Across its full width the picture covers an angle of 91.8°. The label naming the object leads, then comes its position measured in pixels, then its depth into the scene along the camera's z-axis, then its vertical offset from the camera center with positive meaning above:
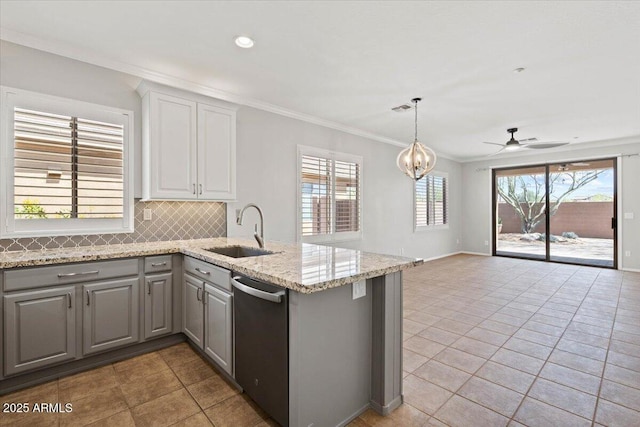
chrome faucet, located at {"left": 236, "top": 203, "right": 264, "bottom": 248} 2.86 -0.26
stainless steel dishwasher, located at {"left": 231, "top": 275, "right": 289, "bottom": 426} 1.64 -0.76
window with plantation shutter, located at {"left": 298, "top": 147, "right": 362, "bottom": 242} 4.61 +0.30
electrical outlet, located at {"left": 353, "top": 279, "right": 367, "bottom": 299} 1.86 -0.46
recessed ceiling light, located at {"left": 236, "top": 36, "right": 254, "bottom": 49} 2.56 +1.45
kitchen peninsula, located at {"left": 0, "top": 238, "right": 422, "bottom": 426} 1.63 -0.62
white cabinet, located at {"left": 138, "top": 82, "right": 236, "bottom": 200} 2.94 +0.67
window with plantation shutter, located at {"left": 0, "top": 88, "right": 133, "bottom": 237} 2.52 +0.40
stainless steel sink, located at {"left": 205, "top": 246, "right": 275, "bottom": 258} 2.85 -0.36
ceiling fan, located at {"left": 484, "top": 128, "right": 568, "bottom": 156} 4.68 +1.08
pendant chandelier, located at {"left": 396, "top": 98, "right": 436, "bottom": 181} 3.93 +0.70
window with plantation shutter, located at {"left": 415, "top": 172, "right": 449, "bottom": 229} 7.01 +0.31
